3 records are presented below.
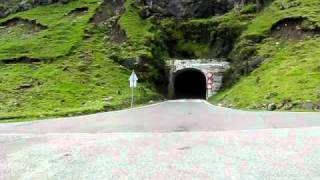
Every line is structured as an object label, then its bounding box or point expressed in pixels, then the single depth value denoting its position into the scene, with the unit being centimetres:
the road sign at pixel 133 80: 3929
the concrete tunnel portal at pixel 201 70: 5478
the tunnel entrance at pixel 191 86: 6867
